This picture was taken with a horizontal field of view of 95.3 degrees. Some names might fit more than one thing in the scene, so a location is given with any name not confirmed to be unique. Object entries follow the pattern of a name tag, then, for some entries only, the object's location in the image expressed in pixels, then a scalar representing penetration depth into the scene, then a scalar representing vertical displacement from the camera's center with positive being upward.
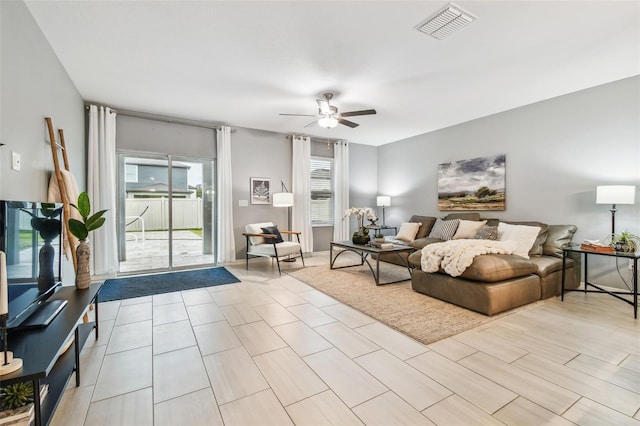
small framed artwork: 5.83 +0.33
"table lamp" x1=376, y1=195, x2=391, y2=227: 6.73 +0.13
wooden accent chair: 4.82 -0.64
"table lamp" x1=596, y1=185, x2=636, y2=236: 3.23 +0.14
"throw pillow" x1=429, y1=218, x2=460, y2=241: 5.13 -0.41
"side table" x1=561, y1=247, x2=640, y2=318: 2.87 -0.73
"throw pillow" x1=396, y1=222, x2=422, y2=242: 5.63 -0.48
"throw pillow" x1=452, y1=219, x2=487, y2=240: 4.80 -0.37
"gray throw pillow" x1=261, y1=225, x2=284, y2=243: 5.18 -0.45
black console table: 1.26 -0.70
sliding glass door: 4.87 -0.11
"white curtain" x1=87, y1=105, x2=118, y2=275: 4.32 +0.38
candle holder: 1.23 -0.67
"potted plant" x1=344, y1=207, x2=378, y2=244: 4.59 -0.43
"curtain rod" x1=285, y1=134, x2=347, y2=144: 6.54 +1.53
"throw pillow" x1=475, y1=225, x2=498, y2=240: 4.29 -0.39
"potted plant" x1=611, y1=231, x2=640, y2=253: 3.05 -0.39
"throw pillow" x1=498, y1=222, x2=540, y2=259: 3.73 -0.40
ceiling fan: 3.85 +1.26
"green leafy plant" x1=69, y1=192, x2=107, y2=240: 2.49 -0.14
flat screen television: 1.53 -0.32
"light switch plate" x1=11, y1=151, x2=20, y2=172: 2.02 +0.32
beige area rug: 2.65 -1.09
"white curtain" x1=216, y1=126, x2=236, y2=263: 5.38 +0.20
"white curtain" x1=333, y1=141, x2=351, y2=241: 6.75 +0.51
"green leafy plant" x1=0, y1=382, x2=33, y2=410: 1.35 -0.89
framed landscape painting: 4.91 +0.41
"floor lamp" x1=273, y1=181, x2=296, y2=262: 5.54 +0.13
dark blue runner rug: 3.75 -1.10
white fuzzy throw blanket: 3.13 -0.52
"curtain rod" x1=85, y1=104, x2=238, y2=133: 4.66 +1.50
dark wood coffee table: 4.06 -0.62
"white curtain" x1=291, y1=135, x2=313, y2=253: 6.17 +0.35
